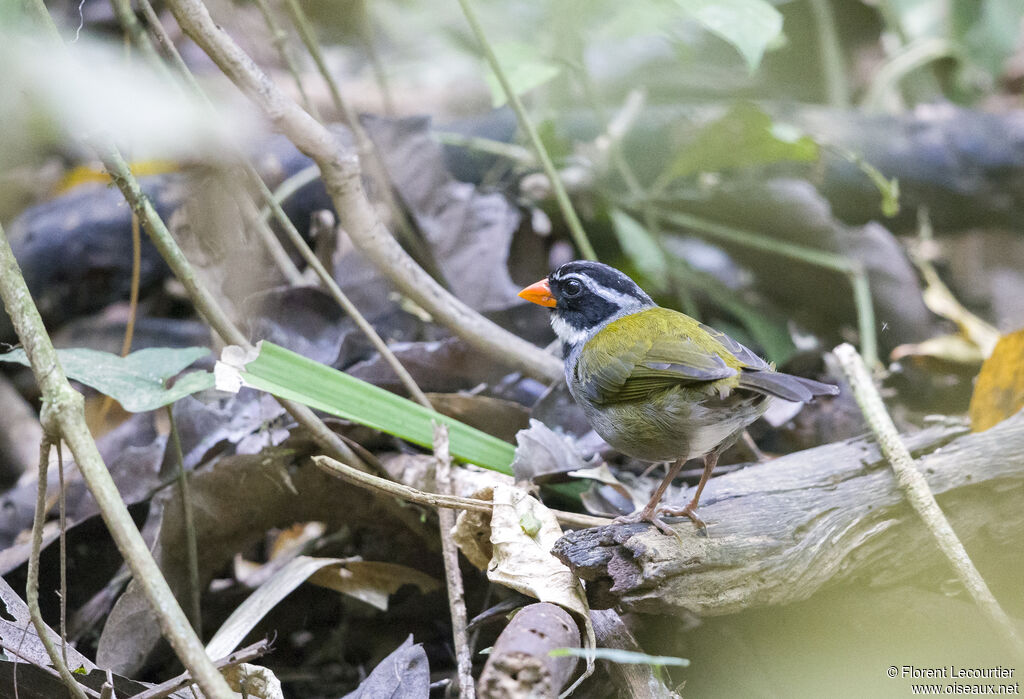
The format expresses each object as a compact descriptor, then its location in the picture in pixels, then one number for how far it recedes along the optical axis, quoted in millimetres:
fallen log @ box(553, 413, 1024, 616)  4023
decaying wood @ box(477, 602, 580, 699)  3191
